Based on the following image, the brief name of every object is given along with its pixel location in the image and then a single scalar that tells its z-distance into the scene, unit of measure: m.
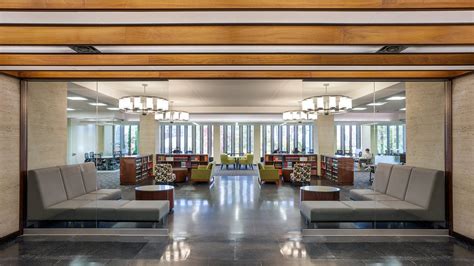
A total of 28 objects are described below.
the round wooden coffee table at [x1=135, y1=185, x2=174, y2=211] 6.01
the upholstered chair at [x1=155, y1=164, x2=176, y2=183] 9.83
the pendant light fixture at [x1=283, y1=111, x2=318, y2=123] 10.45
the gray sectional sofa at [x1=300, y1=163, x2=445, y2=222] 4.92
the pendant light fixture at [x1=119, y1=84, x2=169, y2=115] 7.36
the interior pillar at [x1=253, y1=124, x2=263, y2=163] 19.30
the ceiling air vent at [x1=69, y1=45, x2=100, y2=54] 3.37
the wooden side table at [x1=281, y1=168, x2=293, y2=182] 11.48
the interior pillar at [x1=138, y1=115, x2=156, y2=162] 11.59
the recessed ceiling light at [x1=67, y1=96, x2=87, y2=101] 5.74
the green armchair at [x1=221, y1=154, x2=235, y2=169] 17.72
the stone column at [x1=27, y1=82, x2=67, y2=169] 5.11
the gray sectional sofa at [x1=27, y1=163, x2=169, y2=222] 4.96
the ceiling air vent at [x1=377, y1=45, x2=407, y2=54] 3.40
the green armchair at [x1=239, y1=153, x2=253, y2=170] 17.67
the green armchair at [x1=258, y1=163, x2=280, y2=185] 11.03
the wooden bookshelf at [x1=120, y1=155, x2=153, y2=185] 10.47
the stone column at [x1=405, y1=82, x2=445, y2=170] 5.12
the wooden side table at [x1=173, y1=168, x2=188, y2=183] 11.58
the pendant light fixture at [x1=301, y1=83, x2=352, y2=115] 7.20
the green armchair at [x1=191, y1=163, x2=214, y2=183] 11.16
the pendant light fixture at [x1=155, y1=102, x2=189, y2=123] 10.74
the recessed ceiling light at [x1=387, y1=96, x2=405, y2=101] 6.03
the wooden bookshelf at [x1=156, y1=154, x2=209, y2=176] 12.89
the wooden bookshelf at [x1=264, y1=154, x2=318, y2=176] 11.32
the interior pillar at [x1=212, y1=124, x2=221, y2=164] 19.11
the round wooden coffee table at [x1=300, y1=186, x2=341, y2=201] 6.03
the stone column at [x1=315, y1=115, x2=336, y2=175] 10.99
